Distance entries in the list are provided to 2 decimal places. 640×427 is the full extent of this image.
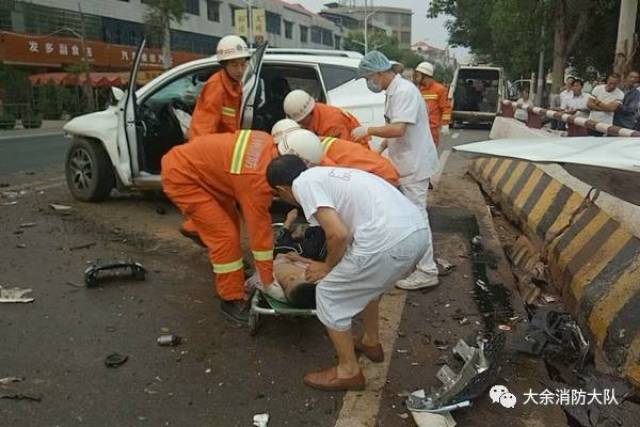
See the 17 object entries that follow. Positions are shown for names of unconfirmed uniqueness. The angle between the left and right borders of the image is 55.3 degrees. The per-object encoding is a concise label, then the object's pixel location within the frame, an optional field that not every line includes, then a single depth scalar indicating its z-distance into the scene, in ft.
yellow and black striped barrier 10.68
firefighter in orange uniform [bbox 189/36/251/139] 16.31
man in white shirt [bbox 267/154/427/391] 8.73
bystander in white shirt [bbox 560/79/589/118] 39.14
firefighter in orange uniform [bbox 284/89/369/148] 14.56
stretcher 11.15
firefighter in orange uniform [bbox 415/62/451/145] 25.72
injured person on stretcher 10.96
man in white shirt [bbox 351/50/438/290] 14.01
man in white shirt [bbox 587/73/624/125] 28.19
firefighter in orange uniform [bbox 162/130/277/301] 11.66
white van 66.13
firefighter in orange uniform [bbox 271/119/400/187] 9.98
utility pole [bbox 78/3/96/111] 88.07
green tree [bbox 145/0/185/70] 104.37
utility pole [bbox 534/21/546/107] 87.98
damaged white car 19.33
